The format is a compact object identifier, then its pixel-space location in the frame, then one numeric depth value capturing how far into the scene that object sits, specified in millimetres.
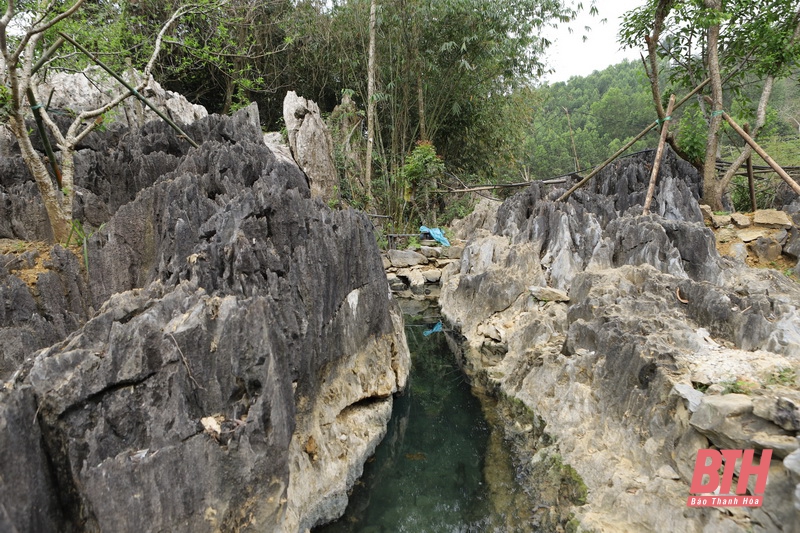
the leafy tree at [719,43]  8289
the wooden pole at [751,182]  8773
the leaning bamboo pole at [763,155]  6184
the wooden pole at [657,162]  8094
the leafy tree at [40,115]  4449
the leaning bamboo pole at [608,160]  8344
